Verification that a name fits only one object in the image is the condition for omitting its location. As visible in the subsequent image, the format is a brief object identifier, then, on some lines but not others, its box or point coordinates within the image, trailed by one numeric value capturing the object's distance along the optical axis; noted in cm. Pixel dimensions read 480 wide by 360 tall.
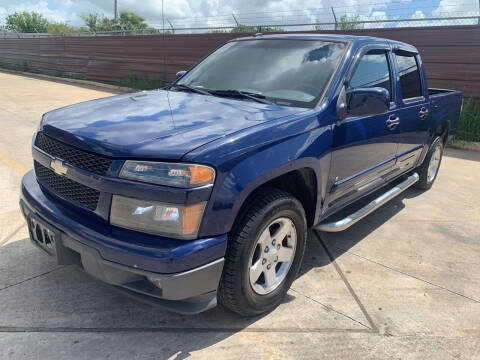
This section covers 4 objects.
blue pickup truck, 211
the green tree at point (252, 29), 1235
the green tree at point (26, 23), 7169
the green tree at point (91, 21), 6856
